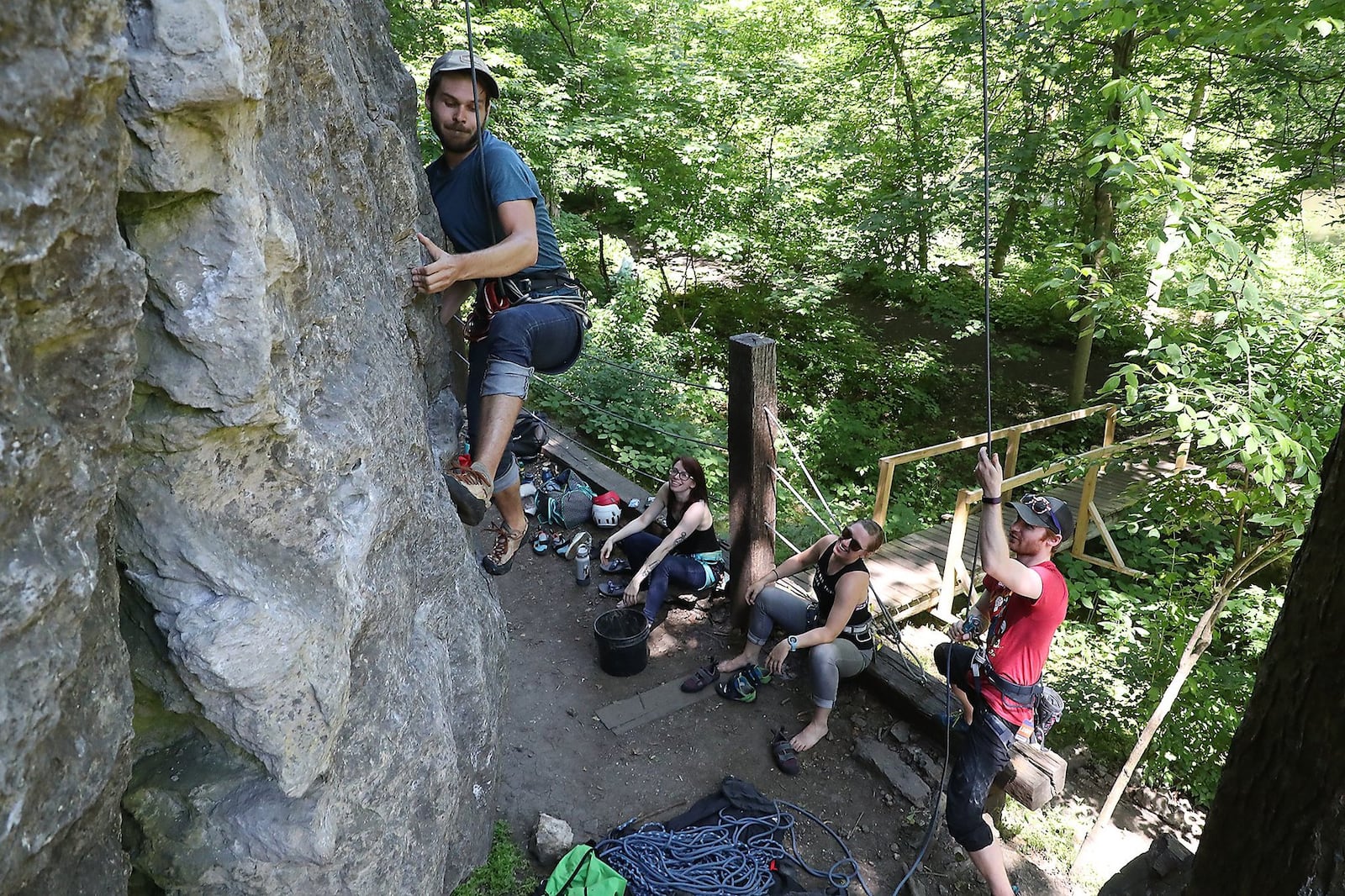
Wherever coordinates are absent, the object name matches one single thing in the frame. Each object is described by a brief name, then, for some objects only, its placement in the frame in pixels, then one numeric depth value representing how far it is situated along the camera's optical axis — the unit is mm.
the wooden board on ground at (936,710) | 3590
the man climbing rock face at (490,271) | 2926
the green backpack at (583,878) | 3098
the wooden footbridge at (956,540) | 5871
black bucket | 4586
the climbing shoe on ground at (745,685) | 4570
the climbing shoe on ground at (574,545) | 5773
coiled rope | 3281
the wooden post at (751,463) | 4512
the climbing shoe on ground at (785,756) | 4129
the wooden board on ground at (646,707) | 4324
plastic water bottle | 5445
